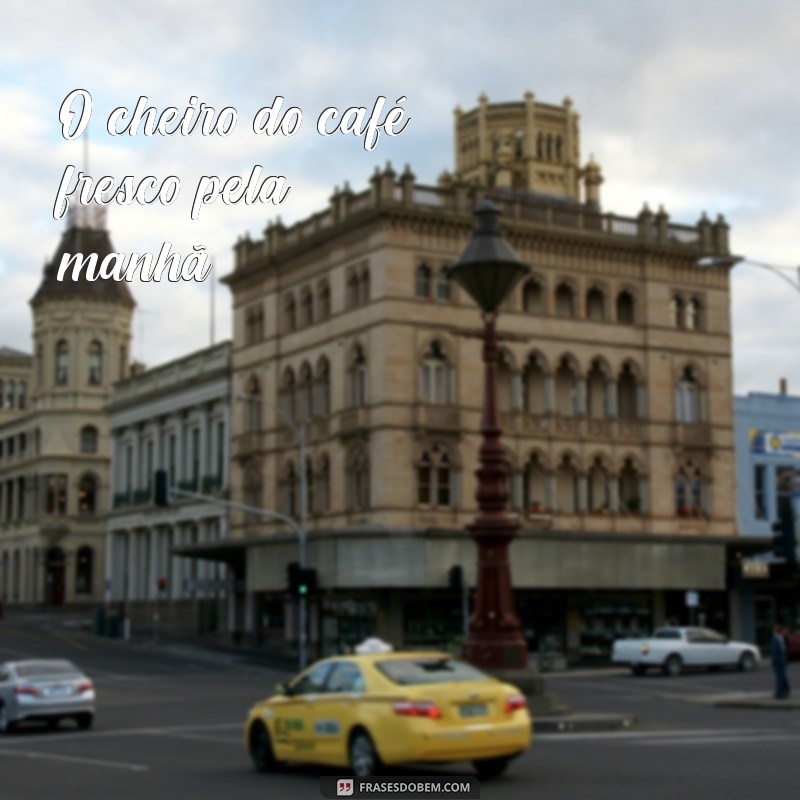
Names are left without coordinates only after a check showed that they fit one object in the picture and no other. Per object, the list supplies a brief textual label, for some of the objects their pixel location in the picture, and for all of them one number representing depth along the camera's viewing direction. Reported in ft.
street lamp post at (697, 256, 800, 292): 96.80
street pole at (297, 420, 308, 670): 150.51
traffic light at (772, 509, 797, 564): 102.42
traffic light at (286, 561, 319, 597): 143.64
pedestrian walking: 104.12
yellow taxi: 52.19
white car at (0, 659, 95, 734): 89.81
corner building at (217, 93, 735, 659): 176.35
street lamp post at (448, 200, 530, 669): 84.12
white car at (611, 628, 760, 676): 157.89
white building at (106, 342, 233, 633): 220.23
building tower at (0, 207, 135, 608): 304.09
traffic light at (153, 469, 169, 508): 140.82
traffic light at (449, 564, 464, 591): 145.48
